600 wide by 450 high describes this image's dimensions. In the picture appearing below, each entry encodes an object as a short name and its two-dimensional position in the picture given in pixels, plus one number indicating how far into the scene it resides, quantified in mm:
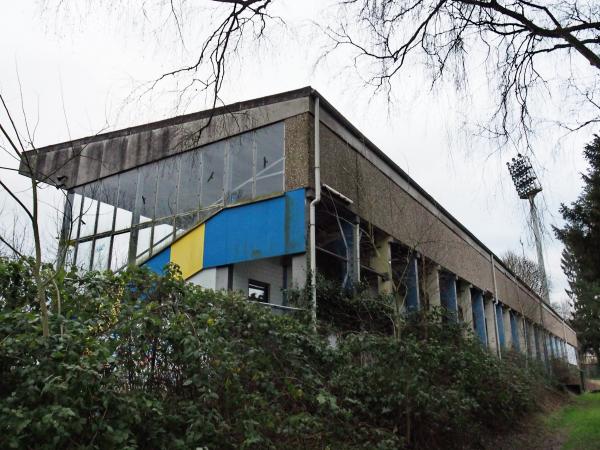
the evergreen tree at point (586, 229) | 11562
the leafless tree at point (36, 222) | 3670
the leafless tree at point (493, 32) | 5059
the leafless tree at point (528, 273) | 26981
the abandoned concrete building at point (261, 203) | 11859
